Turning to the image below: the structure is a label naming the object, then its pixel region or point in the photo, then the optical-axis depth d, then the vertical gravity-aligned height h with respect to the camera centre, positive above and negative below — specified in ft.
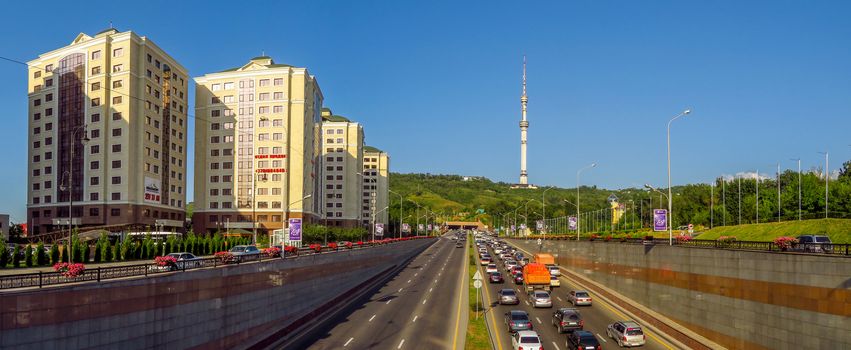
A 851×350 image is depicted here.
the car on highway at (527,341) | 106.93 -24.72
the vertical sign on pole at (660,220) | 156.25 -4.46
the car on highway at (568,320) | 130.21 -25.58
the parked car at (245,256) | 116.89 -10.95
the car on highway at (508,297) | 176.36 -27.75
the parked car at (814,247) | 88.01 -6.76
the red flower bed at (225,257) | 111.45 -10.11
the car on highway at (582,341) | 104.06 -24.30
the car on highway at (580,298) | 171.94 -27.15
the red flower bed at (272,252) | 136.46 -11.26
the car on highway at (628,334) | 114.42 -25.07
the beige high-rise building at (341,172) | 546.67 +28.34
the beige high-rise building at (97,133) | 299.58 +35.03
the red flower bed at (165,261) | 92.56 -9.02
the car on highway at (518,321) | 127.74 -25.35
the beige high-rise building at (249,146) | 379.96 +35.73
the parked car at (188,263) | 97.69 -10.20
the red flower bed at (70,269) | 75.44 -8.45
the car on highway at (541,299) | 170.33 -27.23
